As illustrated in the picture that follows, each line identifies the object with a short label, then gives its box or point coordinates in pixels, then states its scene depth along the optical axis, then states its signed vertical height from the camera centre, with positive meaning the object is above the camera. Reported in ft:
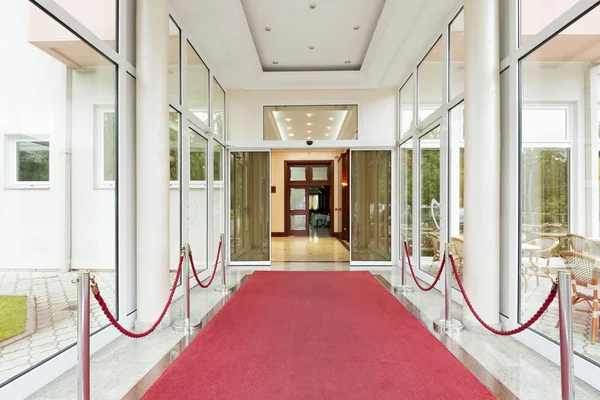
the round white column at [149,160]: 11.01 +1.36
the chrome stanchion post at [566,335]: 5.58 -2.34
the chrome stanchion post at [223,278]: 15.48 -3.77
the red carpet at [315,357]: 7.31 -4.32
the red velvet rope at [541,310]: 6.29 -2.31
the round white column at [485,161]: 10.80 +1.28
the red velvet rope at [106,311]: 6.56 -2.37
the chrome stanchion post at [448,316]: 10.90 -4.01
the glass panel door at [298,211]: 45.03 -1.56
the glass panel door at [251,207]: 24.25 -0.46
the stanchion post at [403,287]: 15.74 -4.32
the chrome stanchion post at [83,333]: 6.02 -2.46
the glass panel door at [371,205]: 23.93 -0.39
